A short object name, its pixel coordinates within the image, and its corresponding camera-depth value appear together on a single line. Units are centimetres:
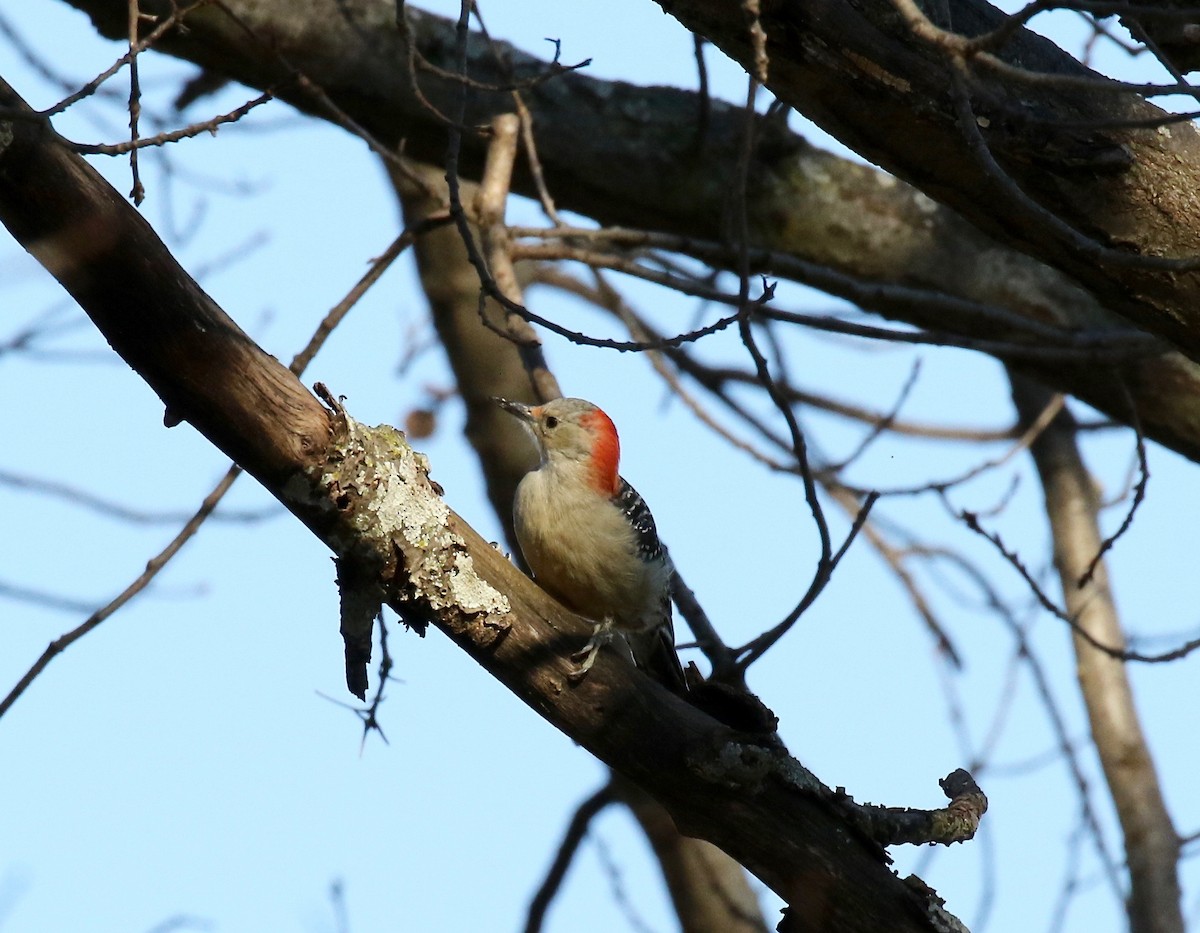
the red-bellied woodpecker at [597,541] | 953
